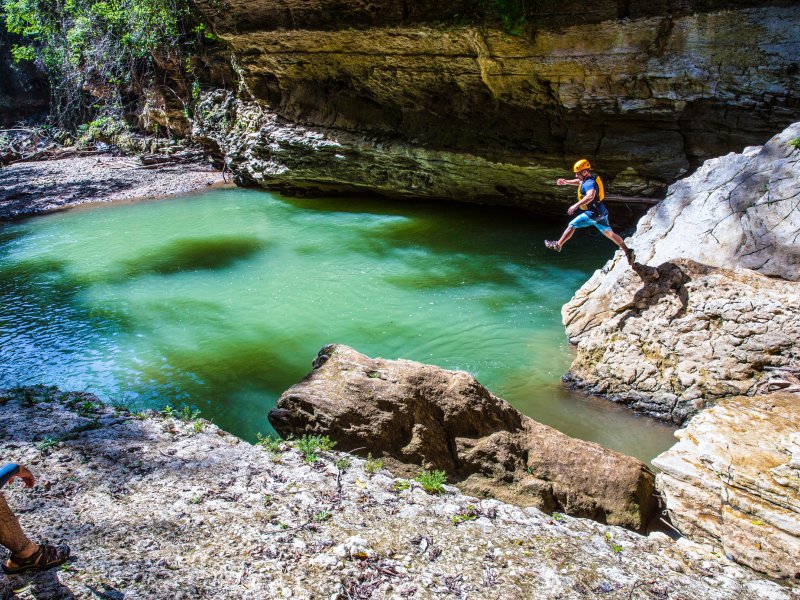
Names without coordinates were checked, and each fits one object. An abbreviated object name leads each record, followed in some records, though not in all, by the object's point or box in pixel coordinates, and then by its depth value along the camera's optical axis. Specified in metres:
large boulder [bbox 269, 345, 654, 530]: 4.10
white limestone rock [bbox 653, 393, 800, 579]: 3.49
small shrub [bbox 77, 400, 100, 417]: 4.54
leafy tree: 16.89
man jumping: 6.00
